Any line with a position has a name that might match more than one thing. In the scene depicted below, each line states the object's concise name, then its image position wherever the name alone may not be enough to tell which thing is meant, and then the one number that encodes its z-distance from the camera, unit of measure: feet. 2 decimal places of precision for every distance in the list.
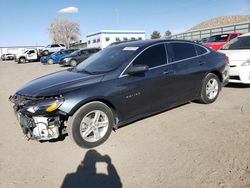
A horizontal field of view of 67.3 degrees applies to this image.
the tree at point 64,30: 209.93
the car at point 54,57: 61.77
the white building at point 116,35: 151.92
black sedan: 9.24
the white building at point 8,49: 157.57
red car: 36.47
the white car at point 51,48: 87.15
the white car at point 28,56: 78.15
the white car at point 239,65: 17.27
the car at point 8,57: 113.47
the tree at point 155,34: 199.45
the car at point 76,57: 48.92
